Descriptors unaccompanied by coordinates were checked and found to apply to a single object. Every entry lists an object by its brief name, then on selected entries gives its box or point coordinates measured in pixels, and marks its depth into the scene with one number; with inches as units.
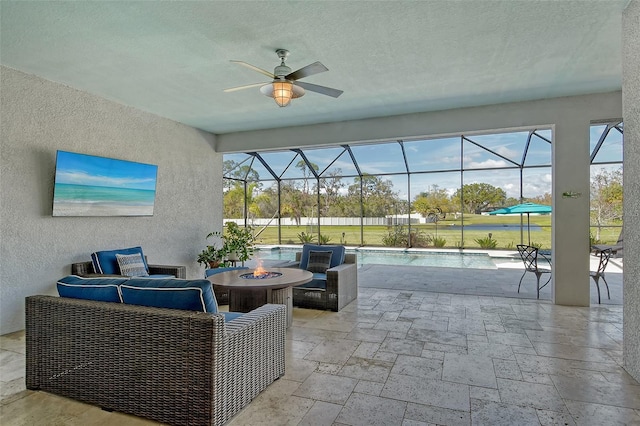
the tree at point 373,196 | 438.9
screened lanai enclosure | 377.1
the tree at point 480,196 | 404.8
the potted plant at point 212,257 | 255.6
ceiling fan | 129.7
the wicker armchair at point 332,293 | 186.1
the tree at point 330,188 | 442.6
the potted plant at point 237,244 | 264.2
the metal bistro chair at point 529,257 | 215.2
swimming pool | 352.3
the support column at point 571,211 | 193.3
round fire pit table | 143.2
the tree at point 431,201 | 426.3
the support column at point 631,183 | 108.8
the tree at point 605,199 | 382.2
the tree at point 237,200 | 401.7
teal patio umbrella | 283.1
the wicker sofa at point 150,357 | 82.3
